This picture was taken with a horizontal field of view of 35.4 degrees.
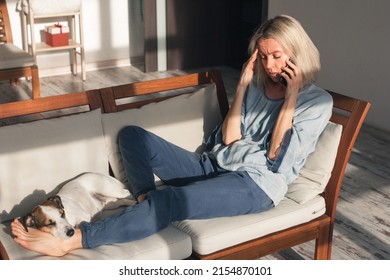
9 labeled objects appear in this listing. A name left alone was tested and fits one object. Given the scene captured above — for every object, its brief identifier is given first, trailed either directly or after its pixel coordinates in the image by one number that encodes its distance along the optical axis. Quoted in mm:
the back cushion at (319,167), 2348
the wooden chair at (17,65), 4551
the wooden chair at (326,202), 2256
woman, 2125
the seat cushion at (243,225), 2164
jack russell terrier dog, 2076
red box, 5234
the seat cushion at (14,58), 4552
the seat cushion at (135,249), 2027
